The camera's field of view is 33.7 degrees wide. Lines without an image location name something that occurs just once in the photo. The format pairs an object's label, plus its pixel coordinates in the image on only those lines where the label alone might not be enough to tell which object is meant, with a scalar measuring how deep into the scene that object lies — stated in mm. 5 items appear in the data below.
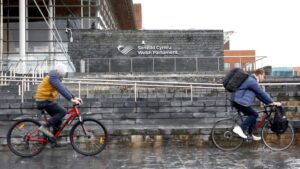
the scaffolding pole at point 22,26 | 25475
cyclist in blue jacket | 9352
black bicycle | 9607
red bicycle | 9008
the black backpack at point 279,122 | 9430
